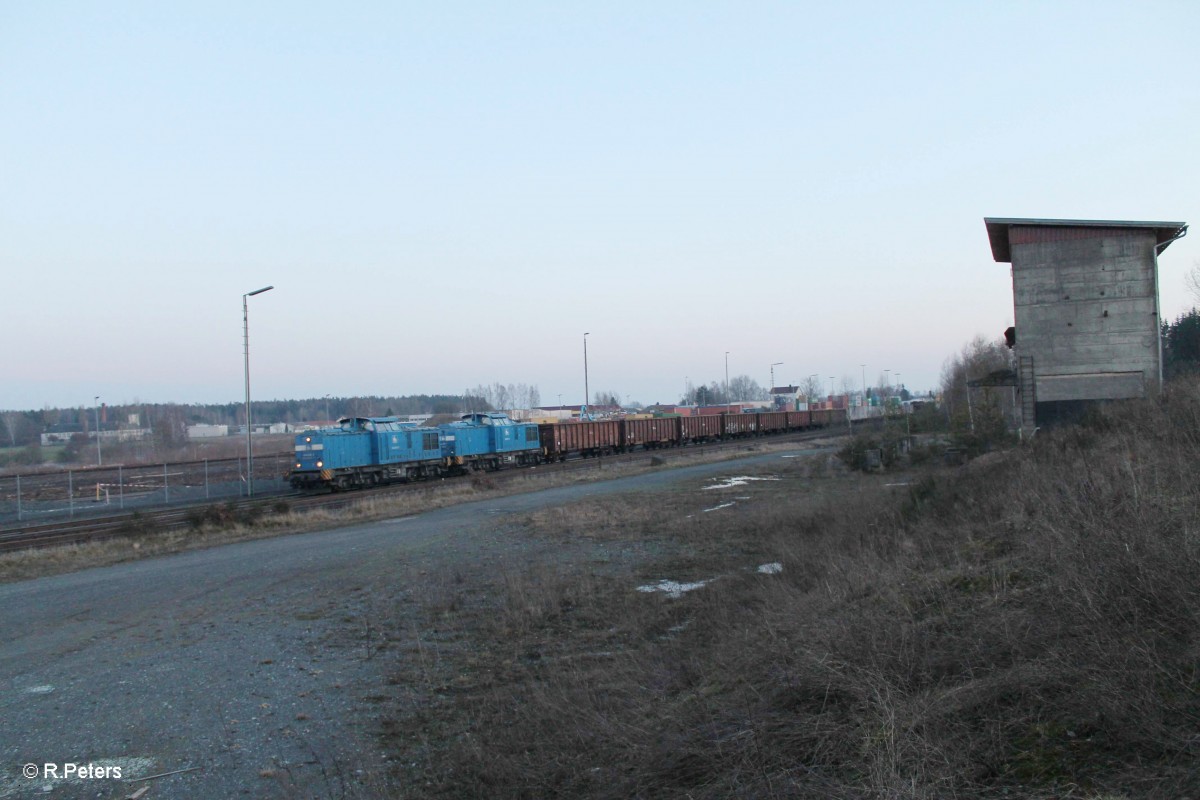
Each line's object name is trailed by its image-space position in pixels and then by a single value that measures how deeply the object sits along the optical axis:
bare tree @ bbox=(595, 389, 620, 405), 176.88
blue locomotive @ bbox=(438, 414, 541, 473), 42.81
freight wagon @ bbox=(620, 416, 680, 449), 58.09
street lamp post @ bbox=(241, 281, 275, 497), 31.02
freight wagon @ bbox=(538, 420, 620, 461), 51.44
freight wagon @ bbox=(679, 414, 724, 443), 64.90
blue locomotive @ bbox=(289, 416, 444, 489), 33.59
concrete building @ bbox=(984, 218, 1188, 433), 24.70
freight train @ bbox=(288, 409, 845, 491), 34.09
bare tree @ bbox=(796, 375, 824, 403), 148.88
